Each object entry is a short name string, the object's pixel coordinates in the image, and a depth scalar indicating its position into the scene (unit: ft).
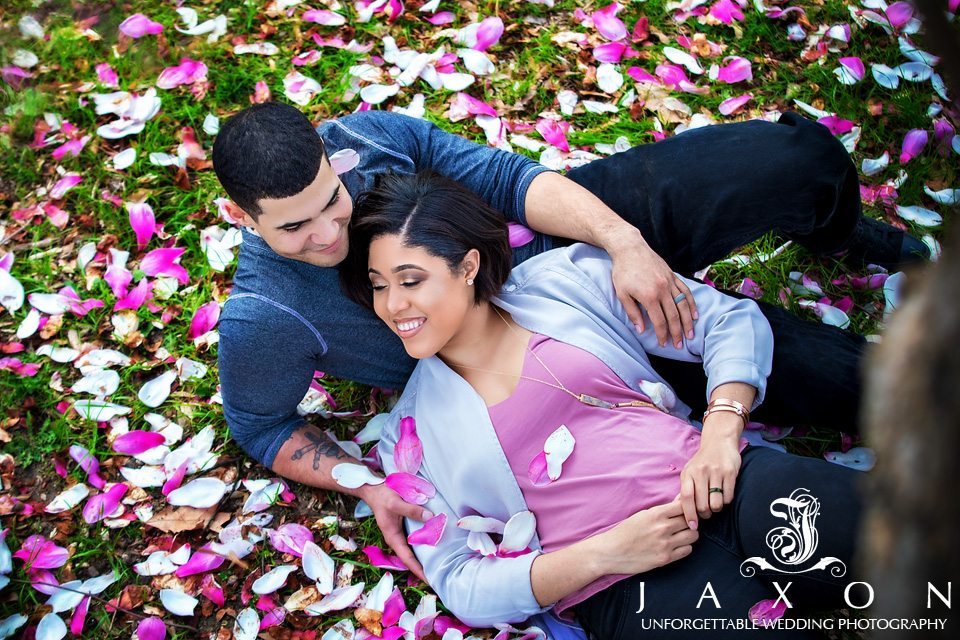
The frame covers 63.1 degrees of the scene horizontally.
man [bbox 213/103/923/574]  6.47
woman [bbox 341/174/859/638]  5.96
